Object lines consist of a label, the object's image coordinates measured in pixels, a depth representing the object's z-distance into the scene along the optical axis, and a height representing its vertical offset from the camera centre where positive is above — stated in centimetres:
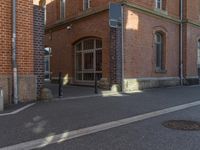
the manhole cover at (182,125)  393 -125
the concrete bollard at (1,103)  497 -86
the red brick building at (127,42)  878 +195
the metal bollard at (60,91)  681 -69
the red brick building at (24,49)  561 +91
